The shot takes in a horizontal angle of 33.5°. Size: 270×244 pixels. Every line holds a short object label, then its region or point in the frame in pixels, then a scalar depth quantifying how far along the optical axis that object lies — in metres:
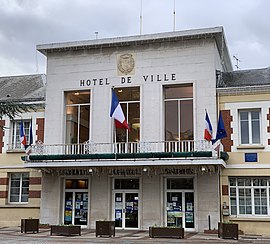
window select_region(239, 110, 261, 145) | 20.55
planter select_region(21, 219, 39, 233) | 19.34
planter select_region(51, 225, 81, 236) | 18.39
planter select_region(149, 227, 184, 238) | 17.61
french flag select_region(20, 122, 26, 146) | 21.58
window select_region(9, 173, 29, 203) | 23.25
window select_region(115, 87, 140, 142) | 21.81
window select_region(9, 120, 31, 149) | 23.67
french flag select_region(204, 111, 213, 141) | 18.89
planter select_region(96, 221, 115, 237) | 18.11
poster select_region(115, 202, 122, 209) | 21.72
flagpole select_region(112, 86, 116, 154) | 21.91
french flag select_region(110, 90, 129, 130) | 19.52
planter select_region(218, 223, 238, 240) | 17.42
